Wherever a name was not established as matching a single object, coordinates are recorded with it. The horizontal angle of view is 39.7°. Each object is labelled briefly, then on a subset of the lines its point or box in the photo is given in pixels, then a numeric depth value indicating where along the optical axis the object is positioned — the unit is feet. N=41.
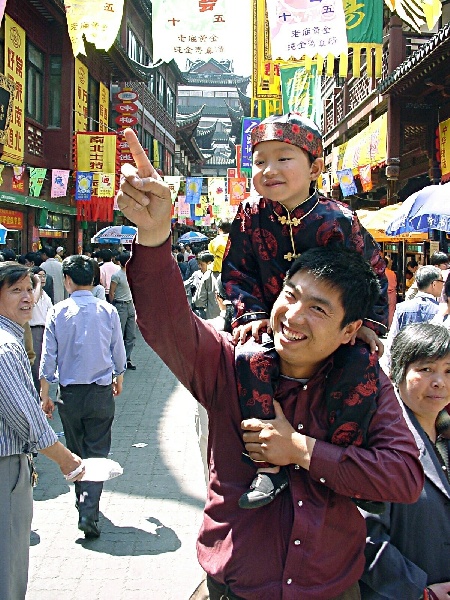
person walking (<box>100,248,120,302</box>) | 39.93
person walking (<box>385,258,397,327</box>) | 33.19
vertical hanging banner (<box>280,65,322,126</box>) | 37.90
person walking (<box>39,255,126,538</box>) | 16.35
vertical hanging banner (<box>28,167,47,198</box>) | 49.44
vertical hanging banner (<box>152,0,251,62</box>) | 26.50
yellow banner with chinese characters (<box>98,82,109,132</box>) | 69.78
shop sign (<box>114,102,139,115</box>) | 72.79
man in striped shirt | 9.61
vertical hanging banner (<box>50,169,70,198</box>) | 53.72
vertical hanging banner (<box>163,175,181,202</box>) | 69.11
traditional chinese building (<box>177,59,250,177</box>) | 195.11
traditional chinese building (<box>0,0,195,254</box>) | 46.83
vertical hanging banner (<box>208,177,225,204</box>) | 89.68
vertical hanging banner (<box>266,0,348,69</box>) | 26.45
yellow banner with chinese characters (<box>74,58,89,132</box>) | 59.56
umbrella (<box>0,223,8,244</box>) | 30.12
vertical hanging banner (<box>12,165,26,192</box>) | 46.54
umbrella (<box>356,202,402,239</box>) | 35.83
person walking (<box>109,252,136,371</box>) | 35.29
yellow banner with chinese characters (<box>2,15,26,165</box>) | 44.39
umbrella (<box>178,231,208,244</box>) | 103.09
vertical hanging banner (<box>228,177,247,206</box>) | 83.76
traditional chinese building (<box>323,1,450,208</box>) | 35.81
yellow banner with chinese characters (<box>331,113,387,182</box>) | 44.55
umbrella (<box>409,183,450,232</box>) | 22.40
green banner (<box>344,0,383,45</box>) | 34.60
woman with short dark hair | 7.17
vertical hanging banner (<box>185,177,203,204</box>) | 90.94
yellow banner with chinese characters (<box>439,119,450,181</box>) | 37.65
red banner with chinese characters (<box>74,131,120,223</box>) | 56.13
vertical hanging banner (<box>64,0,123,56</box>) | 25.49
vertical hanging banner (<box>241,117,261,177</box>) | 52.13
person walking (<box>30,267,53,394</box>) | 23.46
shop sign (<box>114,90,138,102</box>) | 72.59
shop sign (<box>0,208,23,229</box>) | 46.46
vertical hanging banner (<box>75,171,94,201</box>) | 56.18
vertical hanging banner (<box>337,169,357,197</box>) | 53.78
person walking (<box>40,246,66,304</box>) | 36.63
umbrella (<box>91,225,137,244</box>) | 58.90
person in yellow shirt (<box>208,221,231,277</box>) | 20.65
